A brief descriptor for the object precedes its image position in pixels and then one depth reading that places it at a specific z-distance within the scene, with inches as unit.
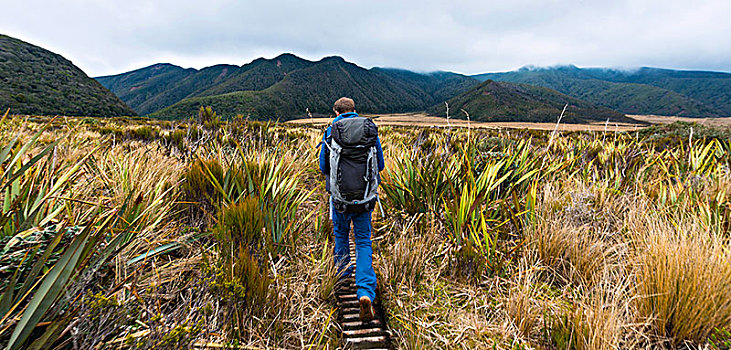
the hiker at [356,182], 94.9
